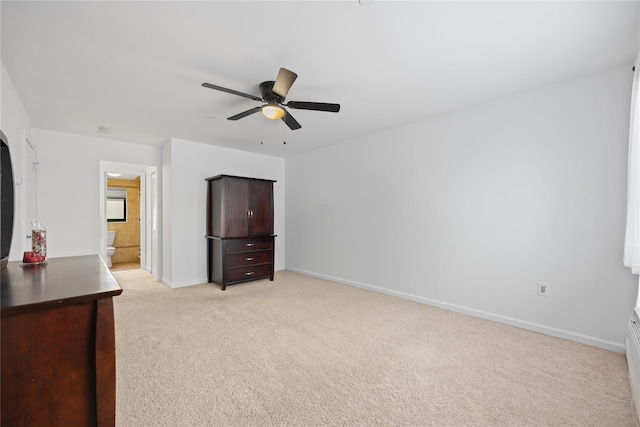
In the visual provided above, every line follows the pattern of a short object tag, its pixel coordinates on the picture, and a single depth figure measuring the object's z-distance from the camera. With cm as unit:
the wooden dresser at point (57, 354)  93
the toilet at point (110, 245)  626
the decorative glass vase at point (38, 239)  164
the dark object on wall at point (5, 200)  157
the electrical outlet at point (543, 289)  276
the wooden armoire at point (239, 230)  451
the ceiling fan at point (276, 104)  235
